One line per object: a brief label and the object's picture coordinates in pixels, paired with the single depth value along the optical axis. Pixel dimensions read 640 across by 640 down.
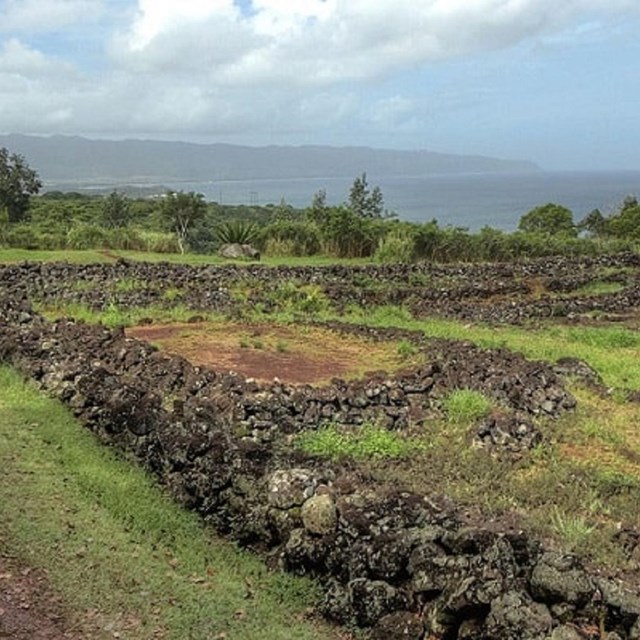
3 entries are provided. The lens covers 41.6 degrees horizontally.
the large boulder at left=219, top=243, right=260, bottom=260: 25.27
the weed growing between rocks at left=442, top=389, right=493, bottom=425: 8.64
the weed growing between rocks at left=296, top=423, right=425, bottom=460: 7.88
